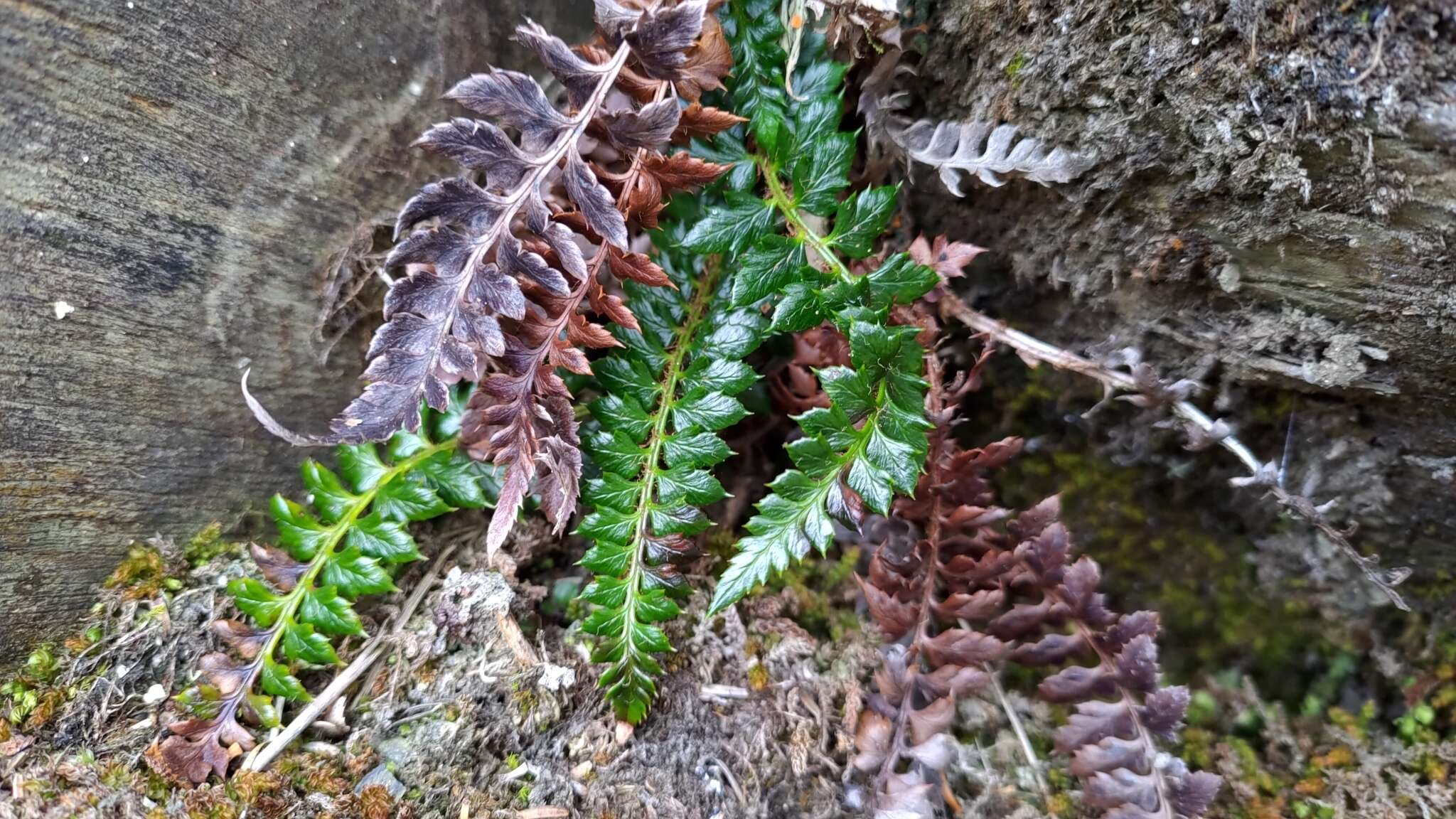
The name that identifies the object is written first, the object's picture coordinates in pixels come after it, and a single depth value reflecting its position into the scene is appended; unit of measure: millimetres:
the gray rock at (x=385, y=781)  172
